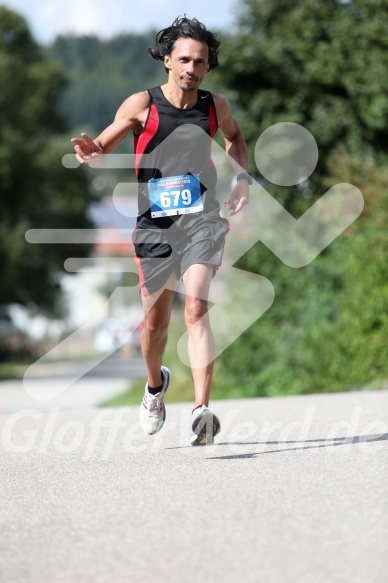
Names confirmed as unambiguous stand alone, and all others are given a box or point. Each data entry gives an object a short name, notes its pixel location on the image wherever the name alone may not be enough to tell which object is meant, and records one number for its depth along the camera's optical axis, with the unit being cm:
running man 1257
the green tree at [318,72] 3987
